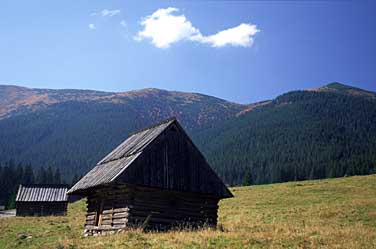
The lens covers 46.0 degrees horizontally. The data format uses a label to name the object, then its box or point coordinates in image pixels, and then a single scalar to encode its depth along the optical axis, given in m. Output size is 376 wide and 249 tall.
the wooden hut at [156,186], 22.30
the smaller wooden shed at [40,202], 54.28
